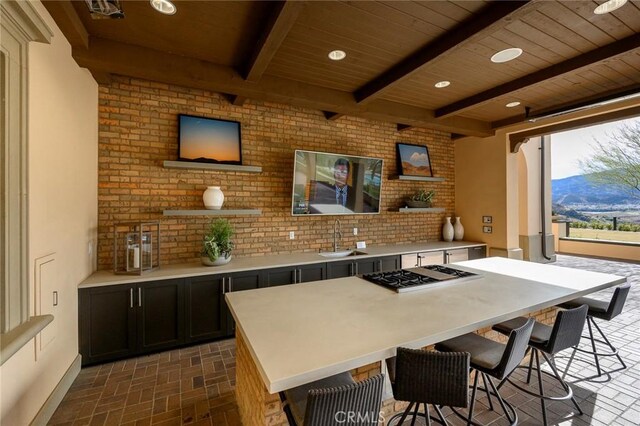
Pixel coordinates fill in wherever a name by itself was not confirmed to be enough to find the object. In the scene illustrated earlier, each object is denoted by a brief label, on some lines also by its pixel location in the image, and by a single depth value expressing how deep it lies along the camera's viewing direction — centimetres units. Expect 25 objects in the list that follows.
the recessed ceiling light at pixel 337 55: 276
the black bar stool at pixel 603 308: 241
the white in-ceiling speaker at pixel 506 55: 272
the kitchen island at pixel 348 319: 123
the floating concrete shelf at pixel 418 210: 491
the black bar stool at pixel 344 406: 106
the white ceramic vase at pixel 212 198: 343
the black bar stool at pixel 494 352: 158
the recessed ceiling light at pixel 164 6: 205
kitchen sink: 428
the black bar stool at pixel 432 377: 136
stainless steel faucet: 453
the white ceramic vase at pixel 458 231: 554
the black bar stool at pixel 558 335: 189
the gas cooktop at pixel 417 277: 223
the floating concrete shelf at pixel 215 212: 323
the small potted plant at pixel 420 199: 503
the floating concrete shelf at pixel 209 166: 324
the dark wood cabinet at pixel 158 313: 268
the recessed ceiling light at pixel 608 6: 205
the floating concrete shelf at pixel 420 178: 491
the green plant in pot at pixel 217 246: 325
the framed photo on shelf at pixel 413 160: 509
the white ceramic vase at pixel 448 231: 548
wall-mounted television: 406
